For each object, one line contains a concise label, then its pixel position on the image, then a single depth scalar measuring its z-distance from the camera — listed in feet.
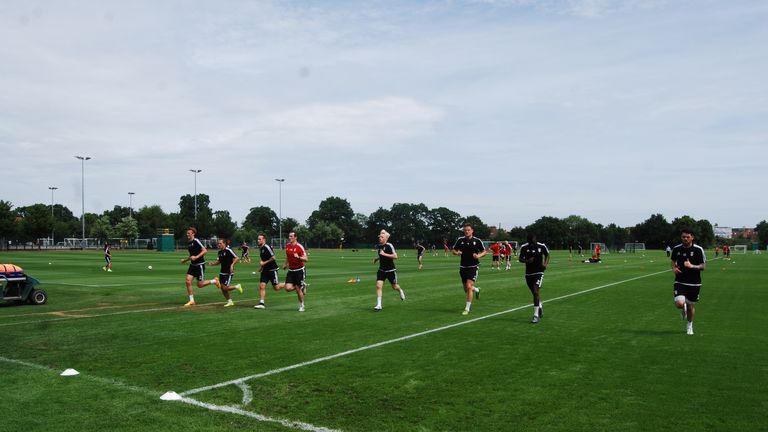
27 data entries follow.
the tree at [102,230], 366.86
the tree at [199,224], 386.73
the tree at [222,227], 426.10
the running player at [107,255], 112.31
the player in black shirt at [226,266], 51.31
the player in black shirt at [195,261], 50.65
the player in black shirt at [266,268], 50.72
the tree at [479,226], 578.17
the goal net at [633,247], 365.90
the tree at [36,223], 315.17
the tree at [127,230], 355.15
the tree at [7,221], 288.51
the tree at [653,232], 515.09
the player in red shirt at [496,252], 127.44
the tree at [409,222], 567.18
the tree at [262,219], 617.50
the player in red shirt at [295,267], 48.16
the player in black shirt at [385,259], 50.60
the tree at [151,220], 405.80
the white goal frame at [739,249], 399.03
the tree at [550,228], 532.64
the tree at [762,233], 555.82
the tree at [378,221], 570.87
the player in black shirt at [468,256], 46.60
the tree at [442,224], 567.18
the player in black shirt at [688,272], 37.63
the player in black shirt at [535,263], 42.88
